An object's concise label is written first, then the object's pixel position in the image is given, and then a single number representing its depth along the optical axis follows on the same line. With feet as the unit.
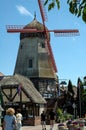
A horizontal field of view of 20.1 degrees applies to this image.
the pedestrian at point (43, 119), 59.57
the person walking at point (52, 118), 53.06
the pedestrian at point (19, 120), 34.95
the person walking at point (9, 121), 25.35
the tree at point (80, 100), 131.60
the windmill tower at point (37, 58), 128.54
